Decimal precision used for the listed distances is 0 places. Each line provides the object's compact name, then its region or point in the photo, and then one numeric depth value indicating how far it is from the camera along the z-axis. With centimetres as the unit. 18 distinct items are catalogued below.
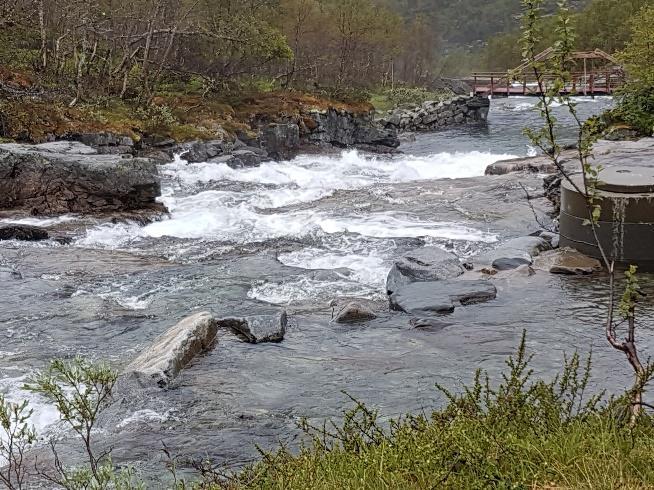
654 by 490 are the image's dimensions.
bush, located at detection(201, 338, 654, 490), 365
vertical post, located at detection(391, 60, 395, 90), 5312
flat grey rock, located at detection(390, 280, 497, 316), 945
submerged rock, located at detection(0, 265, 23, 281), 1084
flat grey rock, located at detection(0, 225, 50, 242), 1318
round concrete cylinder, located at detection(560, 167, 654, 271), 1070
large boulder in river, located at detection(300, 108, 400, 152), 2867
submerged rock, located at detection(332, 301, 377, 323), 922
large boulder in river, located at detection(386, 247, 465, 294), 1048
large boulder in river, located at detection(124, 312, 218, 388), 724
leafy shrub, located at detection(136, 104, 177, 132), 2319
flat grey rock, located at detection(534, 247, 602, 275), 1068
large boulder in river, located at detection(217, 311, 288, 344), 859
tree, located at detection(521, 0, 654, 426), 377
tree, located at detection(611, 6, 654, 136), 2317
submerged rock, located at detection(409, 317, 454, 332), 893
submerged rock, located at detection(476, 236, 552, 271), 1124
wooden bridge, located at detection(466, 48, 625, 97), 3887
